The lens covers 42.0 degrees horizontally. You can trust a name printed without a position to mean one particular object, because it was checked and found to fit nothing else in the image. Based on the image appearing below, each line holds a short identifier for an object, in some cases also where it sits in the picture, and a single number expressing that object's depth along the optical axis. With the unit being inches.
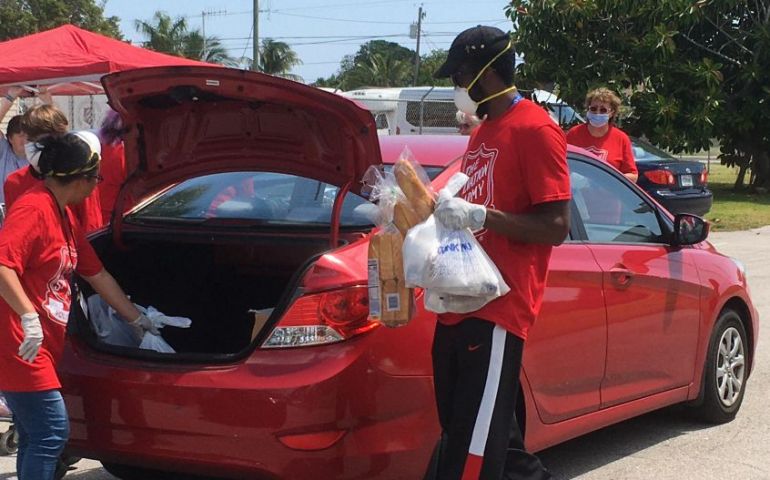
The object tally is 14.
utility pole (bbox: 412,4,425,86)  2564.0
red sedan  143.4
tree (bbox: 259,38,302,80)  2373.3
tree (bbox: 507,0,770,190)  823.1
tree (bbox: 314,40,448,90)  3024.1
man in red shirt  125.2
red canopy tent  374.3
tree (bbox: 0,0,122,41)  1370.6
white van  991.6
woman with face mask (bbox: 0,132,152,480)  143.2
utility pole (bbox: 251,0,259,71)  1242.7
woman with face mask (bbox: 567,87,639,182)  327.0
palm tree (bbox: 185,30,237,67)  2006.5
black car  576.1
